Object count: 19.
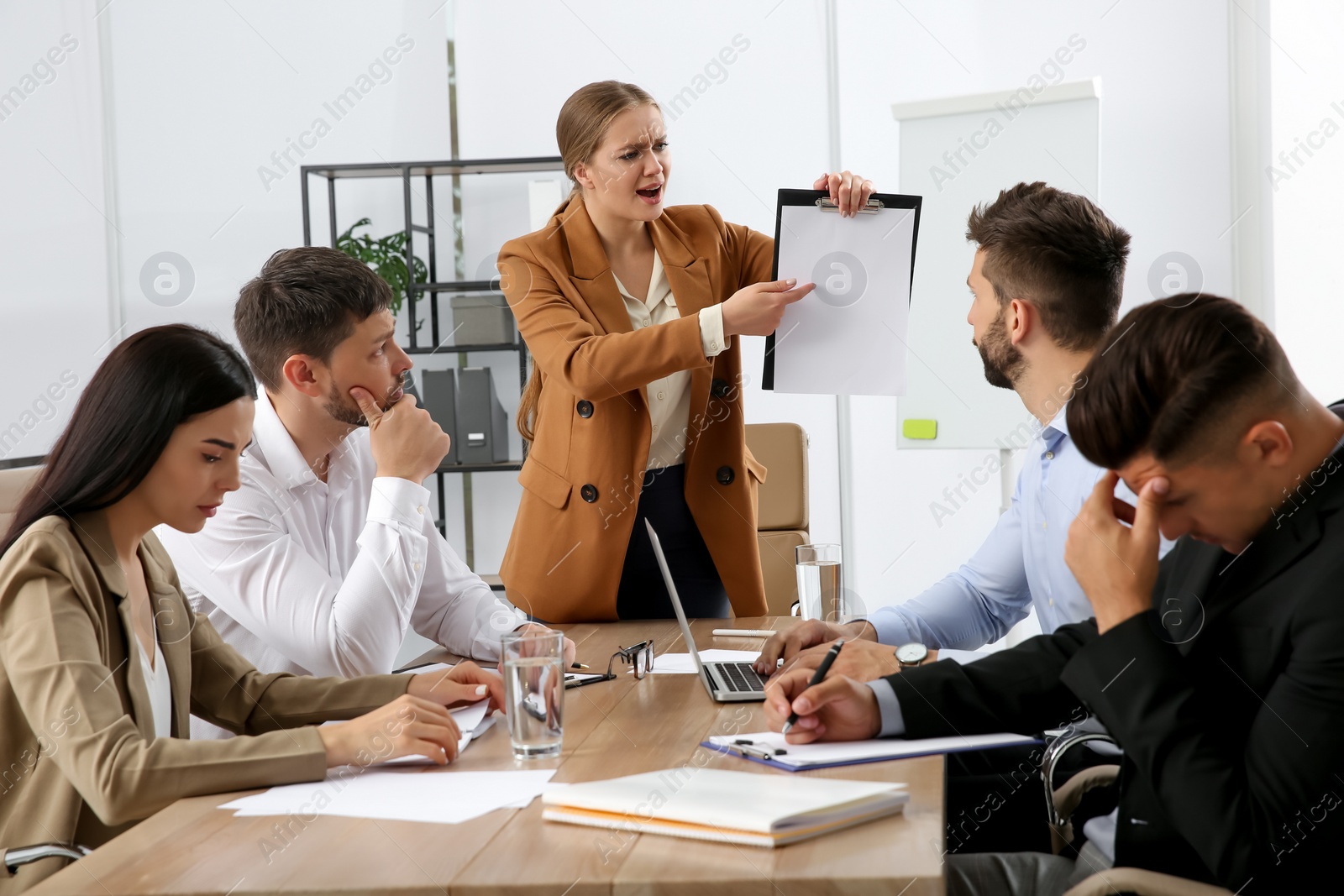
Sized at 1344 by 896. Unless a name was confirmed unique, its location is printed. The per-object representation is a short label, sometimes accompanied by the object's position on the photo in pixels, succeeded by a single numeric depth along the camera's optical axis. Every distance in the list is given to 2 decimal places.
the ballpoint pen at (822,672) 3.51
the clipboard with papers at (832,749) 3.42
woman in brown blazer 4.27
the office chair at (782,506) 4.87
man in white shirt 3.91
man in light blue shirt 3.96
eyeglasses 3.84
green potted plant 6.32
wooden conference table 2.88
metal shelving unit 6.30
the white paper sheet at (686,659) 3.88
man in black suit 3.25
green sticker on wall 5.86
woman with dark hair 3.43
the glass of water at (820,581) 3.96
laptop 3.70
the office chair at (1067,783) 3.59
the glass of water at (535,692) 3.50
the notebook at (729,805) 3.09
